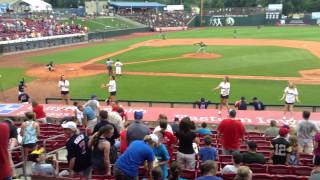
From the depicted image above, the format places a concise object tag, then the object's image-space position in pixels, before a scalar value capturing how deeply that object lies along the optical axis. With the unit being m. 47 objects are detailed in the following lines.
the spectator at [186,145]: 8.24
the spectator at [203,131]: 10.23
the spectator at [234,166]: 7.21
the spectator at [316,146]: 8.36
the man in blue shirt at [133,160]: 6.58
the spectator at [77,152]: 7.11
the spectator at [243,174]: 5.59
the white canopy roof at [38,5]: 77.88
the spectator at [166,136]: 8.18
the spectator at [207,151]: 8.38
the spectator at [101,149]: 7.24
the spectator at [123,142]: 8.22
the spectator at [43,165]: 7.70
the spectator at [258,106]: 19.38
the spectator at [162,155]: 7.47
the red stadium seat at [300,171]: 8.37
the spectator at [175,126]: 10.38
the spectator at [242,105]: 18.81
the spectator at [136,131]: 7.93
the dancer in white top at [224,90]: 19.03
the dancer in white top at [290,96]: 17.66
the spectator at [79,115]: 14.05
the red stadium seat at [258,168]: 8.17
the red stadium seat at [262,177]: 7.53
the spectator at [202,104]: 20.13
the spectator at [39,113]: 14.47
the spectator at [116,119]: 10.38
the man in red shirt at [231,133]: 9.66
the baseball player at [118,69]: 30.27
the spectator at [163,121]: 8.20
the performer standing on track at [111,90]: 21.50
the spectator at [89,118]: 11.22
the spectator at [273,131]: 11.70
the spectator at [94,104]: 13.63
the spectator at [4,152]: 6.15
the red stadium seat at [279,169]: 8.34
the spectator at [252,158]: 8.20
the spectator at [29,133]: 9.73
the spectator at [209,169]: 5.54
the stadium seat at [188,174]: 7.73
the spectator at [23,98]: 21.08
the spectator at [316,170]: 6.44
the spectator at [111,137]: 8.32
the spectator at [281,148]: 8.98
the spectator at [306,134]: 10.77
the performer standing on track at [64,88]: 22.09
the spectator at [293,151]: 9.37
